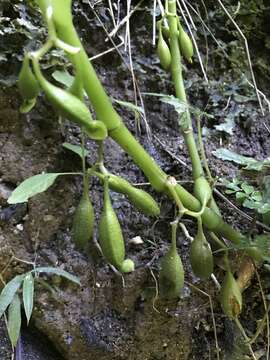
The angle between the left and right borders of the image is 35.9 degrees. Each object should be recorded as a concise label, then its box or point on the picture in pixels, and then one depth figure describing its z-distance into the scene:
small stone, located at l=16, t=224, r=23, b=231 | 0.24
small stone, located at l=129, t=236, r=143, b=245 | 0.25
